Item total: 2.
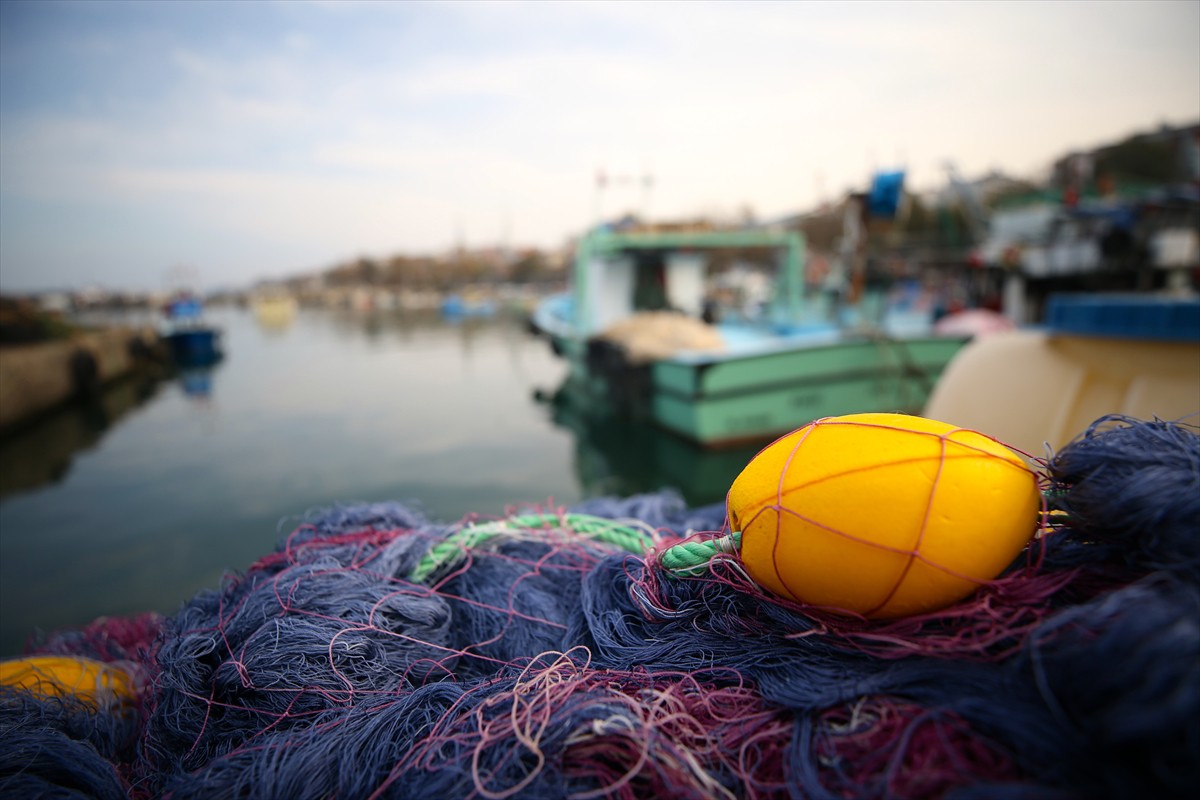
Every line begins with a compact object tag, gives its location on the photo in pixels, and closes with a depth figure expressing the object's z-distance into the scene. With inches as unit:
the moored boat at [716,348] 303.1
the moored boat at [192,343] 896.9
